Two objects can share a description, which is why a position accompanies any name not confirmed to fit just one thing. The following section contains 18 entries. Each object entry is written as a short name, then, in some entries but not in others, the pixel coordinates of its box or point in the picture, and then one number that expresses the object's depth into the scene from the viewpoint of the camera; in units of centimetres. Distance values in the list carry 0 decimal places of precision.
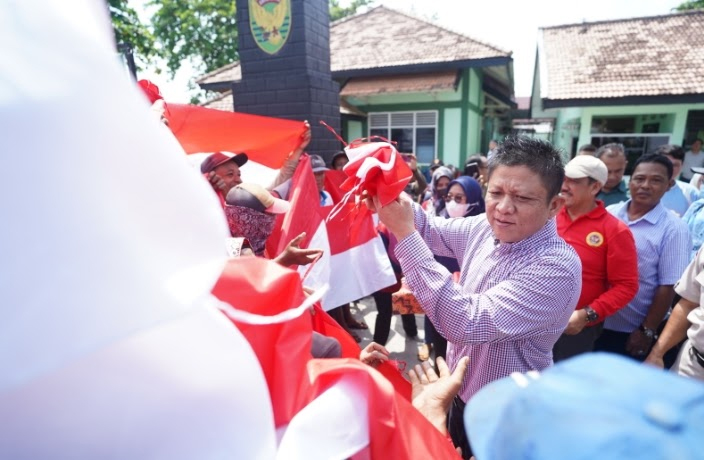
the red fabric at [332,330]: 135
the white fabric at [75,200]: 41
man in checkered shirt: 127
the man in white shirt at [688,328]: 177
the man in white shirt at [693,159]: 731
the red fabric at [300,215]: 234
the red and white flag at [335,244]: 248
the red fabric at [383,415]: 81
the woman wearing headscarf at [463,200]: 361
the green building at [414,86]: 1022
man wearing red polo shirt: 222
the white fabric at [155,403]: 55
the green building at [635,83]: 911
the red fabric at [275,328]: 83
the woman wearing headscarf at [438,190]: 422
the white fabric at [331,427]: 73
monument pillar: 394
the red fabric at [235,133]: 253
